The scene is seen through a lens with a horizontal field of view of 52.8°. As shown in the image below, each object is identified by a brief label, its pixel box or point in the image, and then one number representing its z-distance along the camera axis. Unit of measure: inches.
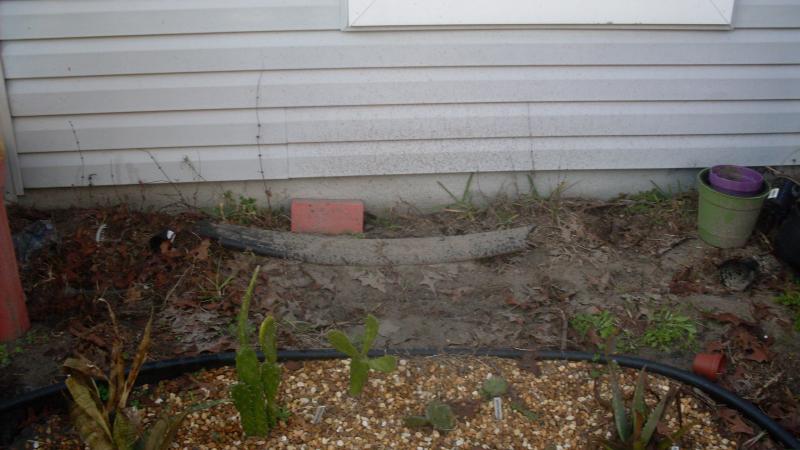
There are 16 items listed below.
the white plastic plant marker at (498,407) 130.0
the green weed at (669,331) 150.3
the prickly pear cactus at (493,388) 133.7
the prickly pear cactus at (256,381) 114.5
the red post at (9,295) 134.0
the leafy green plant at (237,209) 181.3
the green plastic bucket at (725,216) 173.9
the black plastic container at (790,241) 168.1
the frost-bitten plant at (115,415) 109.1
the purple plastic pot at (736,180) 175.5
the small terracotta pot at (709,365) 137.6
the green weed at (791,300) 162.2
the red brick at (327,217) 180.1
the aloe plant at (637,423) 115.0
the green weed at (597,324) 150.6
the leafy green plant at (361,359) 122.9
